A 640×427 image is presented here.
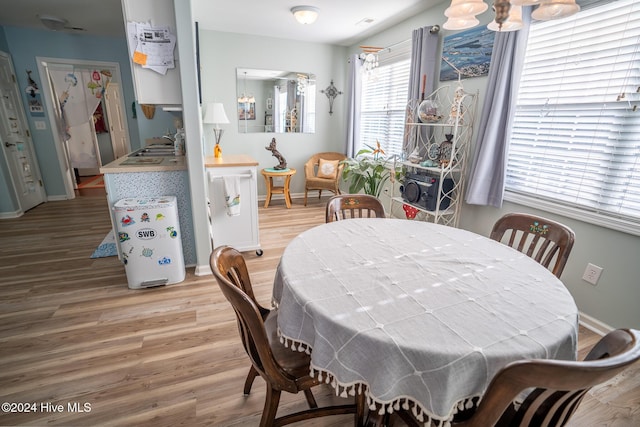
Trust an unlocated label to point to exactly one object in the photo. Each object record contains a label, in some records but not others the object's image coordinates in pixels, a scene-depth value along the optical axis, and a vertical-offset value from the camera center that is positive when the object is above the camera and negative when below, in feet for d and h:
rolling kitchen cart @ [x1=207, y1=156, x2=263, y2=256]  8.86 -2.40
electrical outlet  6.40 -2.95
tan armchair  14.87 -2.49
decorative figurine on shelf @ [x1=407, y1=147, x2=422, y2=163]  9.81 -0.92
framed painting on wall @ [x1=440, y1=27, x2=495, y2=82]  8.27 +2.10
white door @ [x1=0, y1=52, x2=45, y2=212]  12.75 -0.92
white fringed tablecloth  2.54 -1.76
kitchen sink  11.12 -1.08
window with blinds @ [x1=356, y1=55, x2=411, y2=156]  12.35 +0.92
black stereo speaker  9.04 -1.86
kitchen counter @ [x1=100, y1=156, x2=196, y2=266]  7.76 -1.54
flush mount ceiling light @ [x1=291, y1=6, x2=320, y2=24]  10.02 +3.58
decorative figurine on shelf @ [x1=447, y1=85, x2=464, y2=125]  8.37 +0.55
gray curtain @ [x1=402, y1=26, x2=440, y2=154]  9.93 +2.06
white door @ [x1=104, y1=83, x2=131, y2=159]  21.11 +0.11
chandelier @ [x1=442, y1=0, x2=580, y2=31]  3.25 +1.35
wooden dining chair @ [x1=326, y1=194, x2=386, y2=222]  6.29 -1.61
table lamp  11.59 +0.34
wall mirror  14.66 +1.17
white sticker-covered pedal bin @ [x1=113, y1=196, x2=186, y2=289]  7.22 -2.77
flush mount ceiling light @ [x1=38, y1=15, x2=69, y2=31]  11.59 +3.77
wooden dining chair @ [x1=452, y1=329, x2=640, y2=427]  1.98 -1.69
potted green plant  11.50 -1.84
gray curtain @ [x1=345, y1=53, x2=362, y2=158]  14.53 +1.10
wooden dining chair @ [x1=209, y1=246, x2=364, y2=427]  3.02 -2.66
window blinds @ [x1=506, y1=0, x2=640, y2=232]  5.84 +0.33
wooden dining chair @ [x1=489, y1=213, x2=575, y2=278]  4.53 -1.61
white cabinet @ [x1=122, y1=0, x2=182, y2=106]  6.97 +1.27
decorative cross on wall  16.08 +1.73
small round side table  13.94 -2.60
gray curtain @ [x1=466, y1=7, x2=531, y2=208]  7.22 +0.23
